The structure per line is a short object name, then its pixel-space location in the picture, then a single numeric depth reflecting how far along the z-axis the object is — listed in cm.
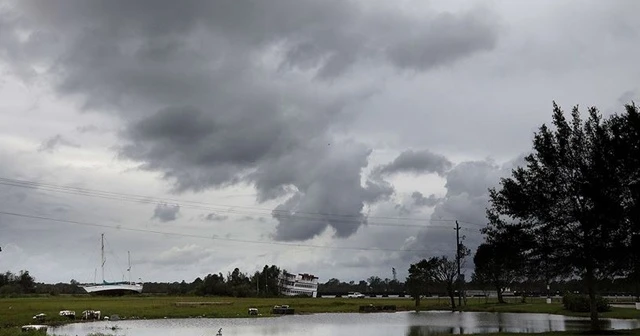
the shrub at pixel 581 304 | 7194
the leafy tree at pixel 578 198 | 4025
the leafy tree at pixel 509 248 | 4412
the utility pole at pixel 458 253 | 11054
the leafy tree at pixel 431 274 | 11667
